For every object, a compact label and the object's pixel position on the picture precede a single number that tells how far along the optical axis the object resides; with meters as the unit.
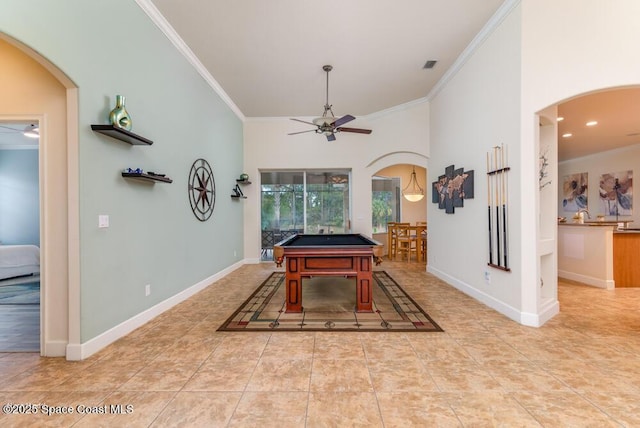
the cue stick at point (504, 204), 3.31
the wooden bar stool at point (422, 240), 7.10
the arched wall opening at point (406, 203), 8.96
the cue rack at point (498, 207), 3.32
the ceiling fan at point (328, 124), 4.39
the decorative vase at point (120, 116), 2.59
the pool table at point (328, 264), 3.32
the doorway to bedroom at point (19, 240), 2.96
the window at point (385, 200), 9.09
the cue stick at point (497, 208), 3.44
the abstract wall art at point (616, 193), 6.93
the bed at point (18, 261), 5.08
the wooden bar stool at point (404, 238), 7.11
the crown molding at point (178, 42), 3.20
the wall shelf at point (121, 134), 2.48
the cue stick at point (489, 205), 3.58
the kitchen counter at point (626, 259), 4.59
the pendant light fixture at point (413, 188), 8.88
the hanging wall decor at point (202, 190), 4.34
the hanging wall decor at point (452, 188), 4.17
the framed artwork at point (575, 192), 8.14
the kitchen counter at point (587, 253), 4.50
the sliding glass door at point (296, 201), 7.32
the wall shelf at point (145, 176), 2.85
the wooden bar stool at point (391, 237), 7.80
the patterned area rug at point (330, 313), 3.03
